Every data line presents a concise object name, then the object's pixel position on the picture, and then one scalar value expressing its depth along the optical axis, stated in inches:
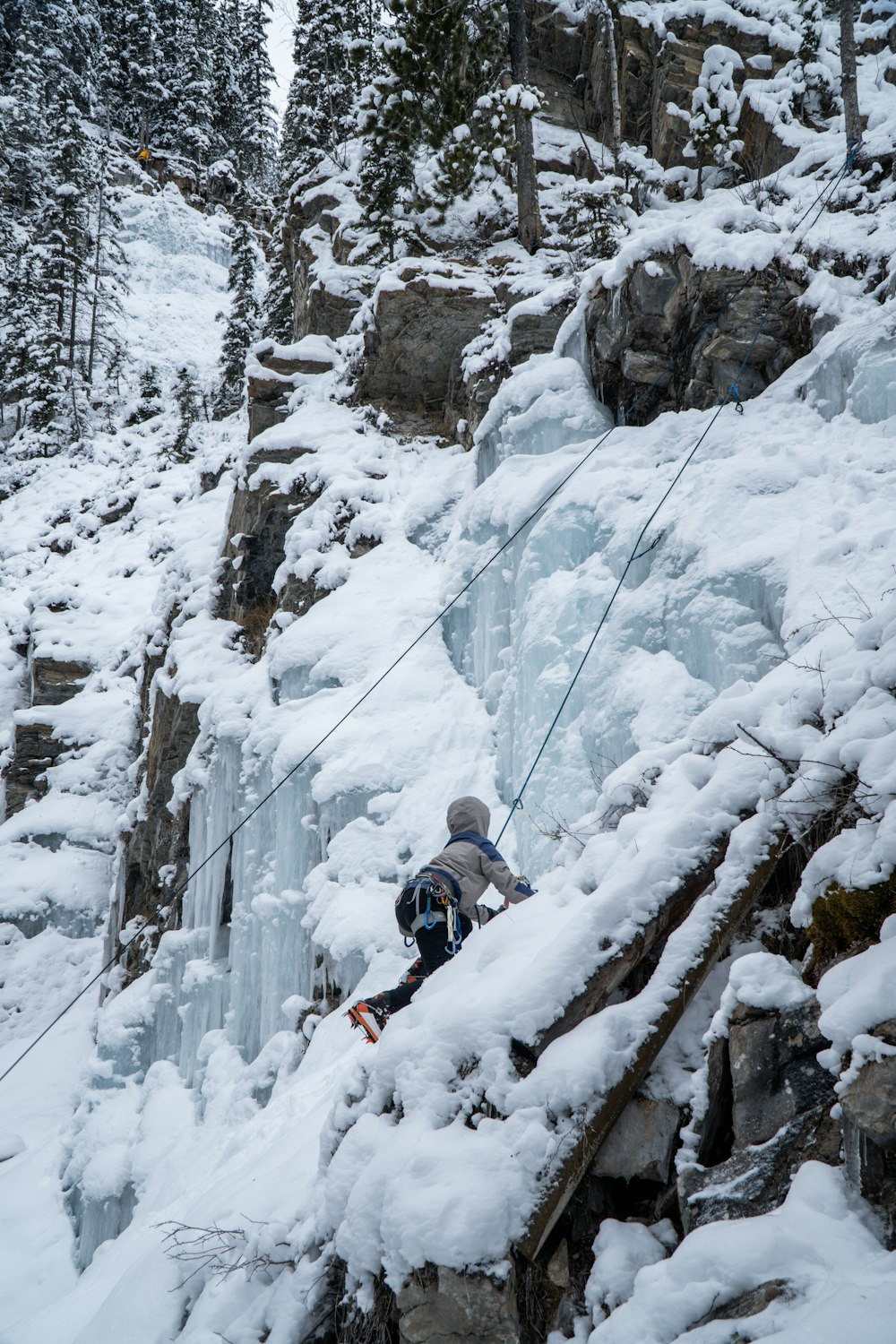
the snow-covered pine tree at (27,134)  1224.8
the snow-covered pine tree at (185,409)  859.5
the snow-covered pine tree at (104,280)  1072.8
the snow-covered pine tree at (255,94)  1438.2
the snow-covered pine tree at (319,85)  709.3
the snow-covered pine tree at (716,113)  464.1
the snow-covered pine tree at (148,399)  985.5
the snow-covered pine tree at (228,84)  1409.9
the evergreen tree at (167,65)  1380.4
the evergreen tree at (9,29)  1368.1
